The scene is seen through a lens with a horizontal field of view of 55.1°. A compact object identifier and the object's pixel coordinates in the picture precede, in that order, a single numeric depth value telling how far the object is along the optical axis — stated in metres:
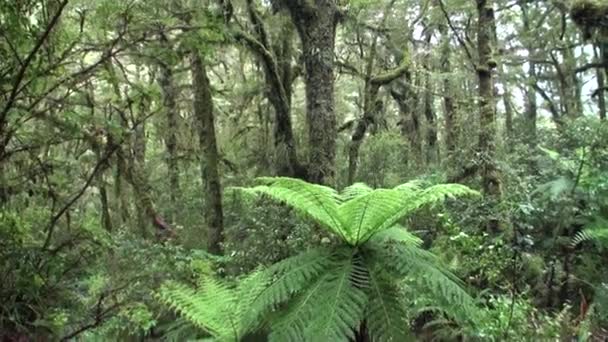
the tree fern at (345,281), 3.48
